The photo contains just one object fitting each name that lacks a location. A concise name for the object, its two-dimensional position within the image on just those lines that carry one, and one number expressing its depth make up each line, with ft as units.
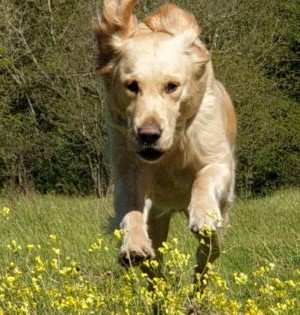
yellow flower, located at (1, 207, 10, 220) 22.72
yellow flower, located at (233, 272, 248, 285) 18.77
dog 27.77
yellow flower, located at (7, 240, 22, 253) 21.01
